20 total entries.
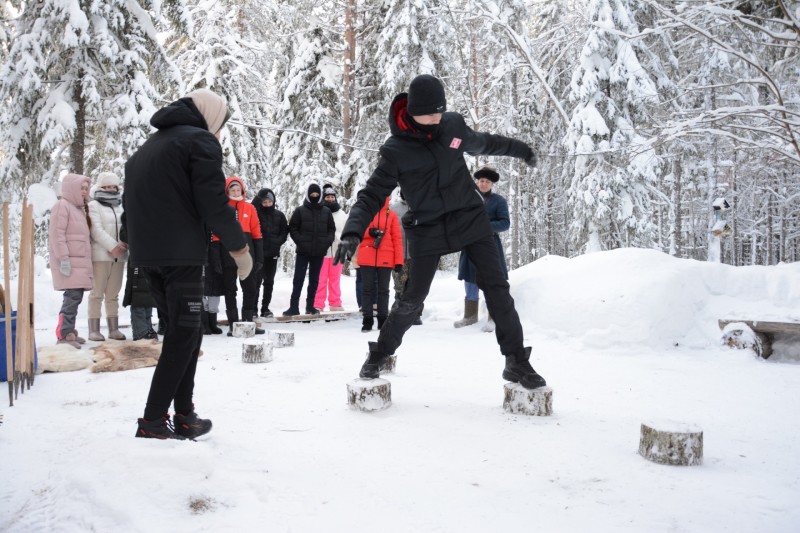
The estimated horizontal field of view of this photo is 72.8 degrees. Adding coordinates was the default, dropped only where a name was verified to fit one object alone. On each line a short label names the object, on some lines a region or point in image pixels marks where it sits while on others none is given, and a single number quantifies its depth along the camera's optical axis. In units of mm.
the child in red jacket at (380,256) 8148
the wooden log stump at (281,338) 6785
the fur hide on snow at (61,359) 5301
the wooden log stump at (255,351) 5652
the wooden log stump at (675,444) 2867
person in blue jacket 7520
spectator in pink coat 6570
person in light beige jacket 6988
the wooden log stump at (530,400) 3744
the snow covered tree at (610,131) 14461
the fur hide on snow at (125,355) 5344
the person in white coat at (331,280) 10461
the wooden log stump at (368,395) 3818
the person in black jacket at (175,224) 2961
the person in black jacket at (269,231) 9289
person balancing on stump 3906
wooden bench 5777
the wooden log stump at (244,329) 7469
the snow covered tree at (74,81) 10586
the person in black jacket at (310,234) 9320
